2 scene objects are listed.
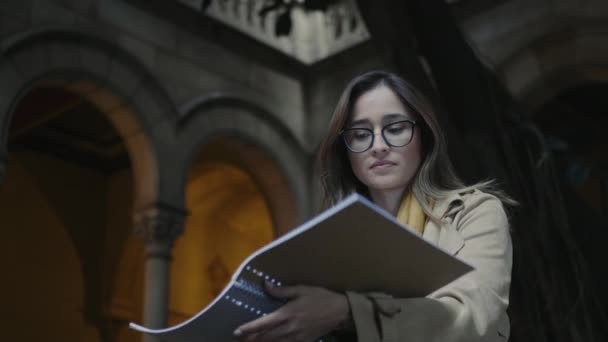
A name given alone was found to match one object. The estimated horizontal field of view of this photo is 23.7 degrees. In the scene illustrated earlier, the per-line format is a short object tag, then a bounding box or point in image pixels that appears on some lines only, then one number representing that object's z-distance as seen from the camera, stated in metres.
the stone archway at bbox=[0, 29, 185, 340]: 7.94
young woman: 2.01
